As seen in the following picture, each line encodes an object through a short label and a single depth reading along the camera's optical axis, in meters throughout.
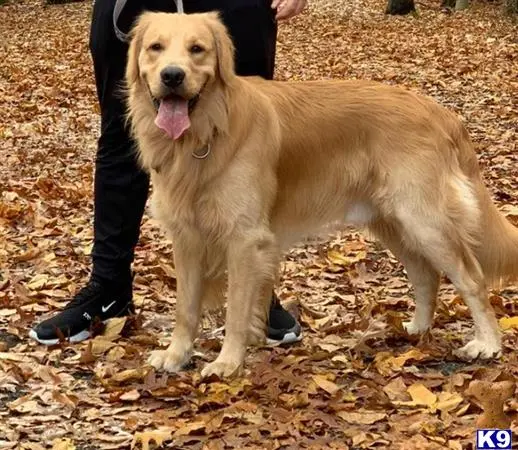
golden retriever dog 3.60
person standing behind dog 4.04
